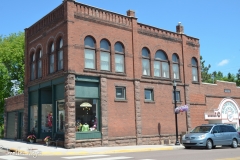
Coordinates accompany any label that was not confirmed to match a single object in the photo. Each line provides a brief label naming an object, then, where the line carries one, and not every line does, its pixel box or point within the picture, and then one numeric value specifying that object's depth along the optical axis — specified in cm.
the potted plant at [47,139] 2042
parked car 1836
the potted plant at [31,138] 2276
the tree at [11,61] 3909
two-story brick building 2014
